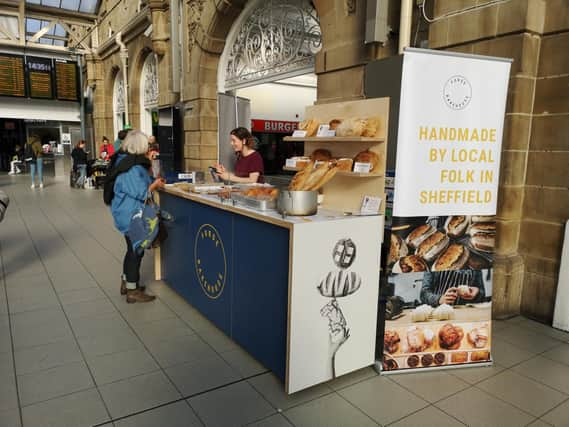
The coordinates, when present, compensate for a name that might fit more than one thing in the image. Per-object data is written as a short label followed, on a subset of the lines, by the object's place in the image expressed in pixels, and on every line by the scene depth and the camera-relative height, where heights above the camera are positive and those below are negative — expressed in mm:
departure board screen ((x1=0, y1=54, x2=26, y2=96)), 13719 +2172
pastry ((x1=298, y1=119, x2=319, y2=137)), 2996 +161
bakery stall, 2324 -625
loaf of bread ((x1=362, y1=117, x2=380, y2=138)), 2580 +142
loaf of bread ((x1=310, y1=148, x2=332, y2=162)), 2988 -38
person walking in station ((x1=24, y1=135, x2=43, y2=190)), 12484 -407
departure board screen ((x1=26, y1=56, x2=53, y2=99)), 14273 +2225
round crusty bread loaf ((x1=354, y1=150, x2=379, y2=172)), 2625 -45
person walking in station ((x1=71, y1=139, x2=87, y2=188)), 11998 -535
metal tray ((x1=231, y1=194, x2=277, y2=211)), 2623 -348
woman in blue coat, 3455 -283
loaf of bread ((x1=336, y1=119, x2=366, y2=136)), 2598 +146
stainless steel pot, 2377 -301
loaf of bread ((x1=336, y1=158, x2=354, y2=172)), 2711 -88
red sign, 10391 +565
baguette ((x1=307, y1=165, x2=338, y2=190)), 2574 -169
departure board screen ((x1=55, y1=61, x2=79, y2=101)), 14953 +2232
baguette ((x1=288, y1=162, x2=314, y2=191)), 2624 -179
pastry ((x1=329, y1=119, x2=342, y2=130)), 2818 +182
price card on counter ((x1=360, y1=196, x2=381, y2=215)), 2580 -330
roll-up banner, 2488 -347
